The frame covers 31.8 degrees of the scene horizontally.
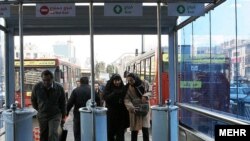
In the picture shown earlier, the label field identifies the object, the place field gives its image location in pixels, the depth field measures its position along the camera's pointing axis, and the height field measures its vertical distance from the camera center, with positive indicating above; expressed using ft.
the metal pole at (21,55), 20.08 +0.61
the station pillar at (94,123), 20.39 -2.59
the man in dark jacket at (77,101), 27.20 -2.04
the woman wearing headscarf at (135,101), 26.37 -1.98
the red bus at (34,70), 57.23 -0.17
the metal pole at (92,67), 20.38 +0.04
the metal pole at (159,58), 20.48 +0.43
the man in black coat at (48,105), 24.50 -2.04
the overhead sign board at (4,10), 23.21 +3.12
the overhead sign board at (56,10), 23.18 +3.12
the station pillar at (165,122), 20.58 -2.60
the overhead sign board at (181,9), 23.11 +3.10
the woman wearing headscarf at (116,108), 26.07 -2.40
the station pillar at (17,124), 19.48 -2.46
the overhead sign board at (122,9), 23.31 +3.15
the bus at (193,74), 24.96 -0.44
